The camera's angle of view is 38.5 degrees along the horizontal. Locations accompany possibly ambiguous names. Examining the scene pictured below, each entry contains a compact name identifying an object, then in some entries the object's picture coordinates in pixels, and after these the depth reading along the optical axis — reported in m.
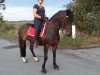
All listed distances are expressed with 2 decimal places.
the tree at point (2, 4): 19.69
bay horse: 4.81
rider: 5.13
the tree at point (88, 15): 9.86
